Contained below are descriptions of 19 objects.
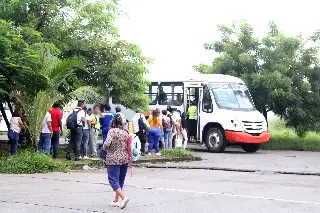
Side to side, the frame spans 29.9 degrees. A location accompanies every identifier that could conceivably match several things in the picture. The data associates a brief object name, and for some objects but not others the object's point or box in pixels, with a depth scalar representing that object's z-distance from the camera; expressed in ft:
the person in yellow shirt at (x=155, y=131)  65.16
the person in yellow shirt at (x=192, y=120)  79.36
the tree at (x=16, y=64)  52.08
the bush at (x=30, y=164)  48.60
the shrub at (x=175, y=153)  63.16
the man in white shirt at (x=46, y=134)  54.29
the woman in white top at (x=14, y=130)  54.65
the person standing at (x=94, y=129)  57.88
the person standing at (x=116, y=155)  32.40
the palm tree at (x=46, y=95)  53.52
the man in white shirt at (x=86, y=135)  56.44
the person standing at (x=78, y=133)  54.95
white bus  75.15
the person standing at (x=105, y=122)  58.34
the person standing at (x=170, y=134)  70.43
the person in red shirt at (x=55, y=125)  55.42
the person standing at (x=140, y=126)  63.31
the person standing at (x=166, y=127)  69.15
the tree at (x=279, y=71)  85.46
